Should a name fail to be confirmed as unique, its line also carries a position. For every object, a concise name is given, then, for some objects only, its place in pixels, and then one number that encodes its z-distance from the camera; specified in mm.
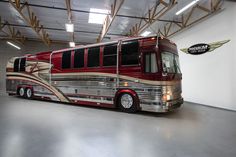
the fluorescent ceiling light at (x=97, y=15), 6366
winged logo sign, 5468
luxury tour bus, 4070
